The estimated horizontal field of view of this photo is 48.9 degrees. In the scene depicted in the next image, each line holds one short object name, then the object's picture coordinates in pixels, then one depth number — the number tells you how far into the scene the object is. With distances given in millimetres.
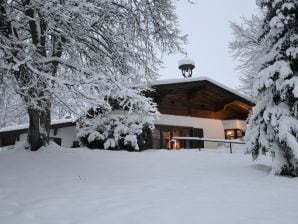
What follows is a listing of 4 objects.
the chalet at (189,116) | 20625
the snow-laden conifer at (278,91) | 9312
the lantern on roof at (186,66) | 25281
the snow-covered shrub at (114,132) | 16500
